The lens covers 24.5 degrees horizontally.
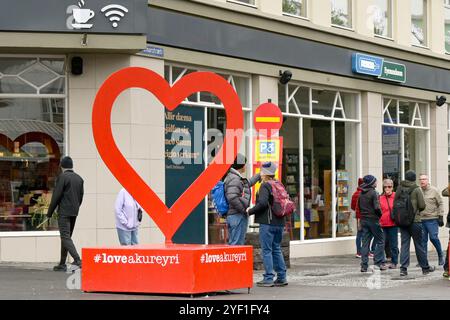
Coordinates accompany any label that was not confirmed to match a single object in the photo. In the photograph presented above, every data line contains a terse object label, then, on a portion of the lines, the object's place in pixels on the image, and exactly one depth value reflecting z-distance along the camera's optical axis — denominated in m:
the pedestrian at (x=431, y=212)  19.36
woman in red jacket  18.88
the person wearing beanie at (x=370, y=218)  18.27
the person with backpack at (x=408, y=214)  17.81
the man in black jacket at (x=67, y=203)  17.31
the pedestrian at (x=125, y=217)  17.47
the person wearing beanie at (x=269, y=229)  15.37
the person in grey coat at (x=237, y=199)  16.14
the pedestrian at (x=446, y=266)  17.22
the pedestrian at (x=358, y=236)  22.90
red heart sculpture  13.84
